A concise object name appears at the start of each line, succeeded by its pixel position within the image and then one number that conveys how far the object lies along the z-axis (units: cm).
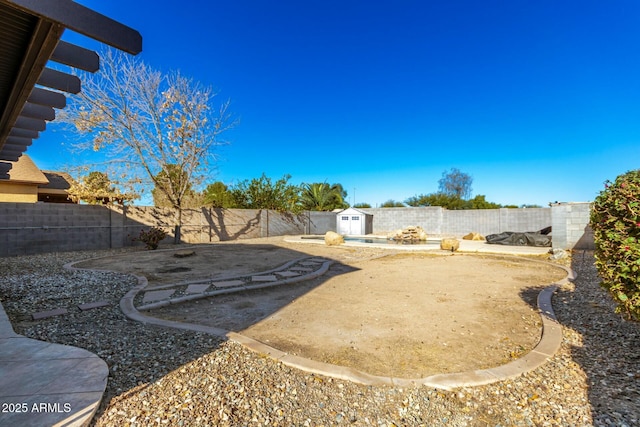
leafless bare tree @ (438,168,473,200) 3788
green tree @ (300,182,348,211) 2459
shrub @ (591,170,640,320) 222
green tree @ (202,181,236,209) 1792
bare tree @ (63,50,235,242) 1098
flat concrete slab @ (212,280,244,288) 502
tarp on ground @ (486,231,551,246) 1133
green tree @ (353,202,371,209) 2791
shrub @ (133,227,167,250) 1004
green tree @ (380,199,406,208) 3029
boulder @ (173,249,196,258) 840
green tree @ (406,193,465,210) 2617
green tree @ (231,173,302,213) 1838
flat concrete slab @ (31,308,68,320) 330
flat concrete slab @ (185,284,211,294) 458
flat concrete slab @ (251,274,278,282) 552
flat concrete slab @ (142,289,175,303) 415
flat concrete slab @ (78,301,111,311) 368
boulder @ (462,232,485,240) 1540
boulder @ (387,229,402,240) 1611
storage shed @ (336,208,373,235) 1945
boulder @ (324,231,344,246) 1259
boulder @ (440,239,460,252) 1079
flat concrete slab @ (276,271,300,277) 604
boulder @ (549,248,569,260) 838
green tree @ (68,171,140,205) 1126
